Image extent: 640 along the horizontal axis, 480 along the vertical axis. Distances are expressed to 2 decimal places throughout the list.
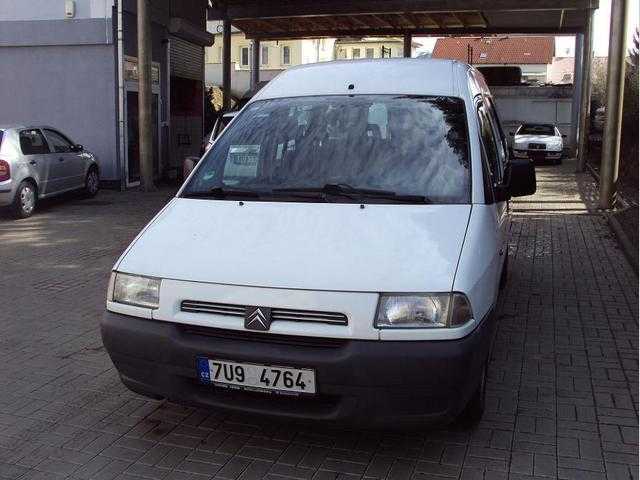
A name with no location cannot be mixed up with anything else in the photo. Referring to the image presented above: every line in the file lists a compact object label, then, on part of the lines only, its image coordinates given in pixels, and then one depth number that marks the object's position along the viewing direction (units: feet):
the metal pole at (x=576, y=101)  99.40
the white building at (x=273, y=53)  199.21
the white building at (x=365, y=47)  240.94
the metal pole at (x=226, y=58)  78.02
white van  10.90
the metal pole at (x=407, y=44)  98.17
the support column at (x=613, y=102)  42.75
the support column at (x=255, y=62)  98.07
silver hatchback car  37.45
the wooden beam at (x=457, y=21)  86.25
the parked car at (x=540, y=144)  83.30
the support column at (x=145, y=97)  48.42
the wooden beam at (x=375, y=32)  95.66
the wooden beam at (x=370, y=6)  73.26
